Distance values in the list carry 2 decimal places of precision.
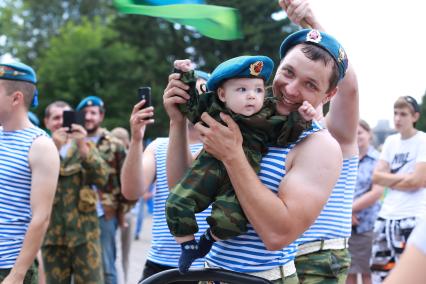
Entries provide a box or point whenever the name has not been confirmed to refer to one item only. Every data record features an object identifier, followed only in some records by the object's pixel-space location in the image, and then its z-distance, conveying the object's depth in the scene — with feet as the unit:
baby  7.22
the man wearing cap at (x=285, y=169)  6.87
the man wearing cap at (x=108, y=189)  21.94
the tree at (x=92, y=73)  121.19
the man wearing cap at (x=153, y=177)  11.60
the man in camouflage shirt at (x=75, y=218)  19.20
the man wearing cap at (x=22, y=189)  12.31
